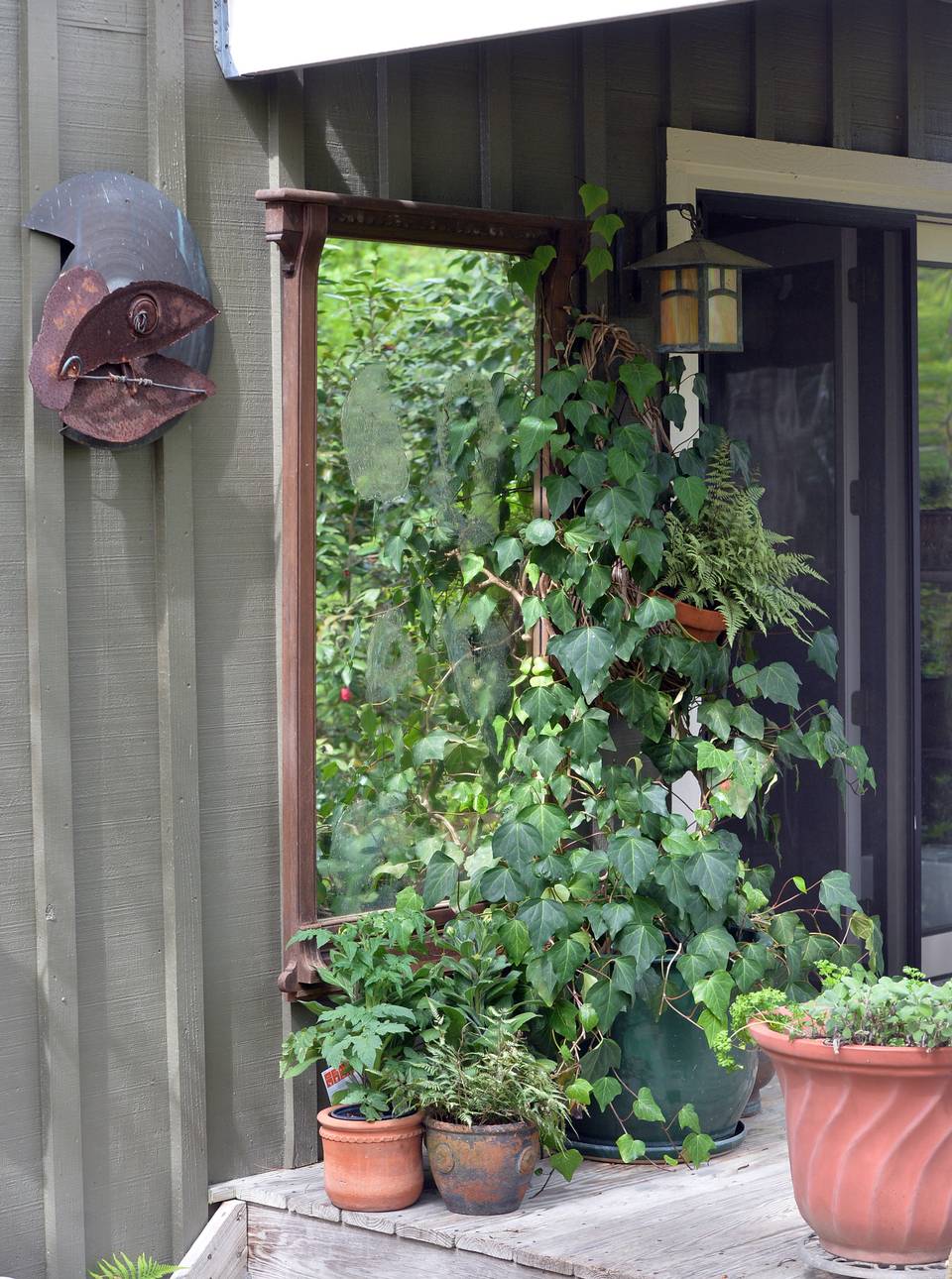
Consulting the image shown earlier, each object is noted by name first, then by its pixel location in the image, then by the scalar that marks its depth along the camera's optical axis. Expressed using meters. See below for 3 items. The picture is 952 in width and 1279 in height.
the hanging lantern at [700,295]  3.74
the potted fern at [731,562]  3.67
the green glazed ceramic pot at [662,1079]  3.48
